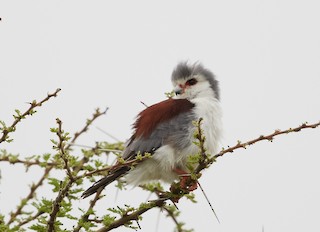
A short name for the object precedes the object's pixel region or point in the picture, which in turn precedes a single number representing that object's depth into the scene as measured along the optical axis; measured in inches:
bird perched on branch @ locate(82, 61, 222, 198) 303.4
